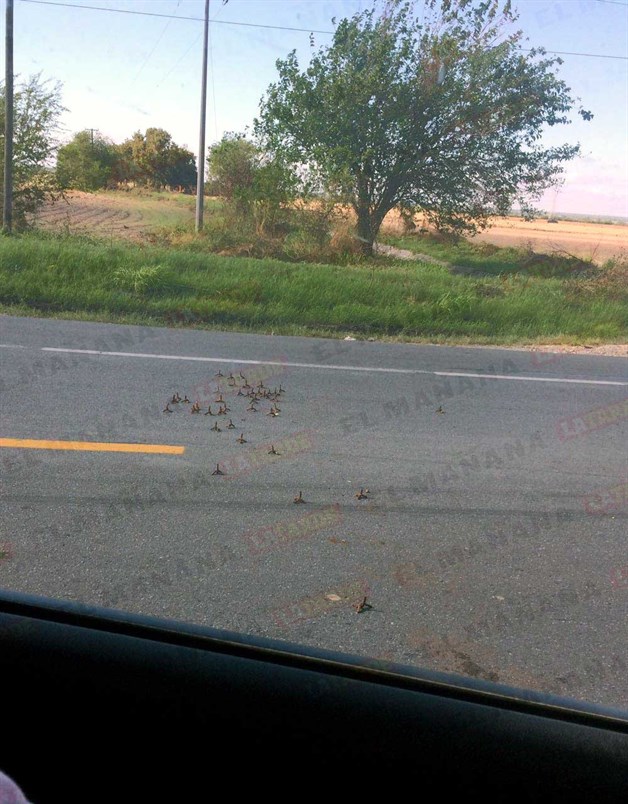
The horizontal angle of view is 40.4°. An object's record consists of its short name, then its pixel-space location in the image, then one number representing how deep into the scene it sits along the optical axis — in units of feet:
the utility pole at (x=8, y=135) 58.13
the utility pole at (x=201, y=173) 77.10
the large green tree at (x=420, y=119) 65.51
